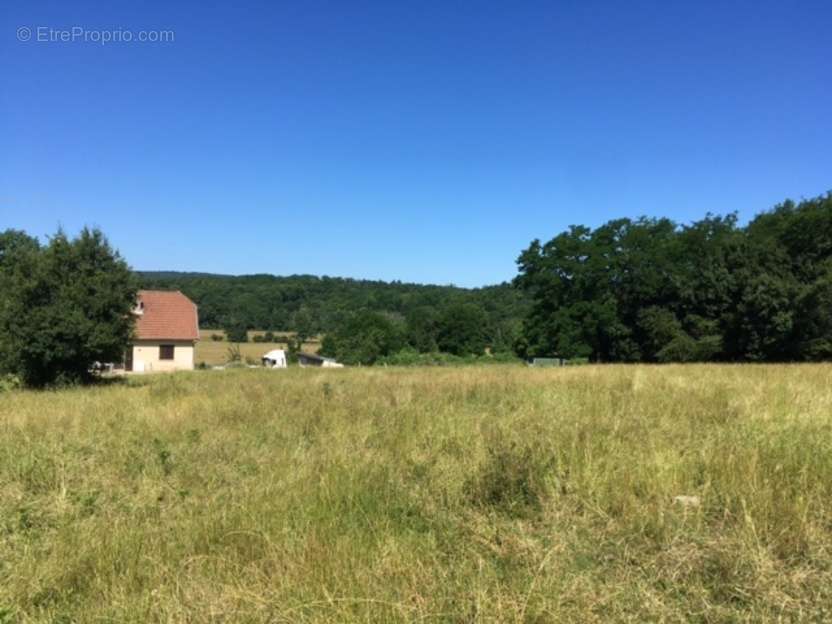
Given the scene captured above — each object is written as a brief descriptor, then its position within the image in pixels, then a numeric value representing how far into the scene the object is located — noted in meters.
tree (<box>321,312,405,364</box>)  80.12
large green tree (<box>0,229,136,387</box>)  21.00
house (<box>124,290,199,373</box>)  46.44
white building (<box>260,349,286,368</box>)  69.84
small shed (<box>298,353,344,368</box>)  77.35
